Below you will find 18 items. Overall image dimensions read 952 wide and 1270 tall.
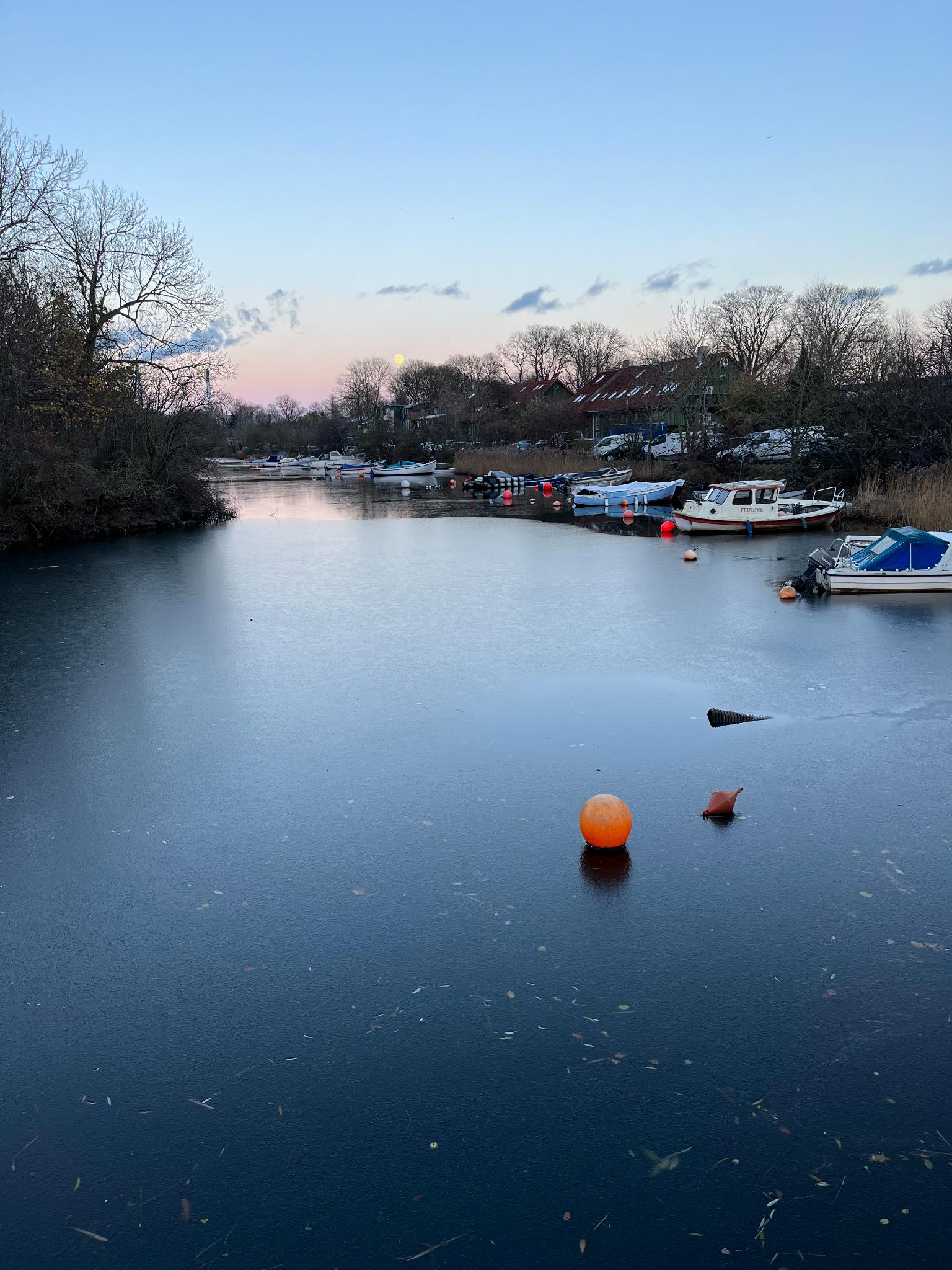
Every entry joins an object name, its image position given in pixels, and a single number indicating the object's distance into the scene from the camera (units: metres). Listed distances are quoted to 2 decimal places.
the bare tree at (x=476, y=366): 112.81
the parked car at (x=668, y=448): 47.09
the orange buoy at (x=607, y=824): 6.56
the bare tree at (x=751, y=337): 70.81
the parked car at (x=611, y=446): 52.16
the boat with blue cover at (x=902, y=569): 16.67
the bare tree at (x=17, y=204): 24.48
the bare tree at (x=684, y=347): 57.66
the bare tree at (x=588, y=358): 104.39
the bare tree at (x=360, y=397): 120.38
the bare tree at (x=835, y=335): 44.56
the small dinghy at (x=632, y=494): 37.44
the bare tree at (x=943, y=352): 29.56
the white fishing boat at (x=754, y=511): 26.88
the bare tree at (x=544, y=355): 110.19
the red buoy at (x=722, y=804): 7.18
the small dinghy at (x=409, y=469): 70.19
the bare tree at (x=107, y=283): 32.12
